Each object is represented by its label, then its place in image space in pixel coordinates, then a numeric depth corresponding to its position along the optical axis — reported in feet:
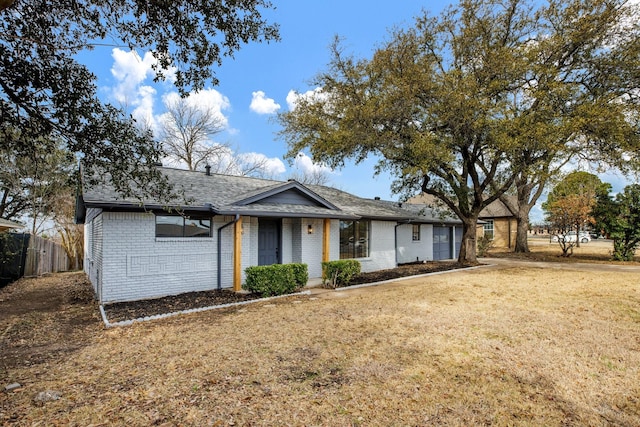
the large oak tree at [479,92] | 42.32
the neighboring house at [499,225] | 95.86
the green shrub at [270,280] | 30.17
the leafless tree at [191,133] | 88.28
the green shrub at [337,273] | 36.37
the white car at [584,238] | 127.88
